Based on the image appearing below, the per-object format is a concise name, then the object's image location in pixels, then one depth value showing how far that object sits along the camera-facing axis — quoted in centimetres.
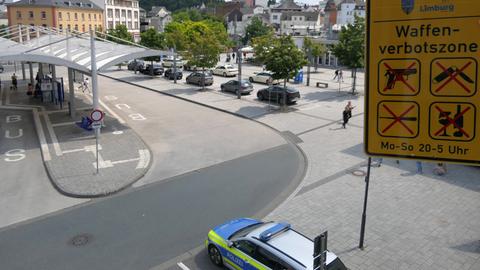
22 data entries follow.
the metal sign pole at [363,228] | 1035
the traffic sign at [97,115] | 1573
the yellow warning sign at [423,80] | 271
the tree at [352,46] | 3238
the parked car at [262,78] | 4050
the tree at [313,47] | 4621
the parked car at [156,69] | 4856
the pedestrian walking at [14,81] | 3736
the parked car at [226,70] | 4762
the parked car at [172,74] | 4438
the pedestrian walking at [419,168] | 1615
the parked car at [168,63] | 5552
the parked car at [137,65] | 5169
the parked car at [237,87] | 3428
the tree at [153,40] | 5444
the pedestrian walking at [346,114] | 2322
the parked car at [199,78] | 3880
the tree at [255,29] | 9662
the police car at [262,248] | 848
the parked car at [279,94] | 2950
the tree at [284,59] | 2700
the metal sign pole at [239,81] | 3251
